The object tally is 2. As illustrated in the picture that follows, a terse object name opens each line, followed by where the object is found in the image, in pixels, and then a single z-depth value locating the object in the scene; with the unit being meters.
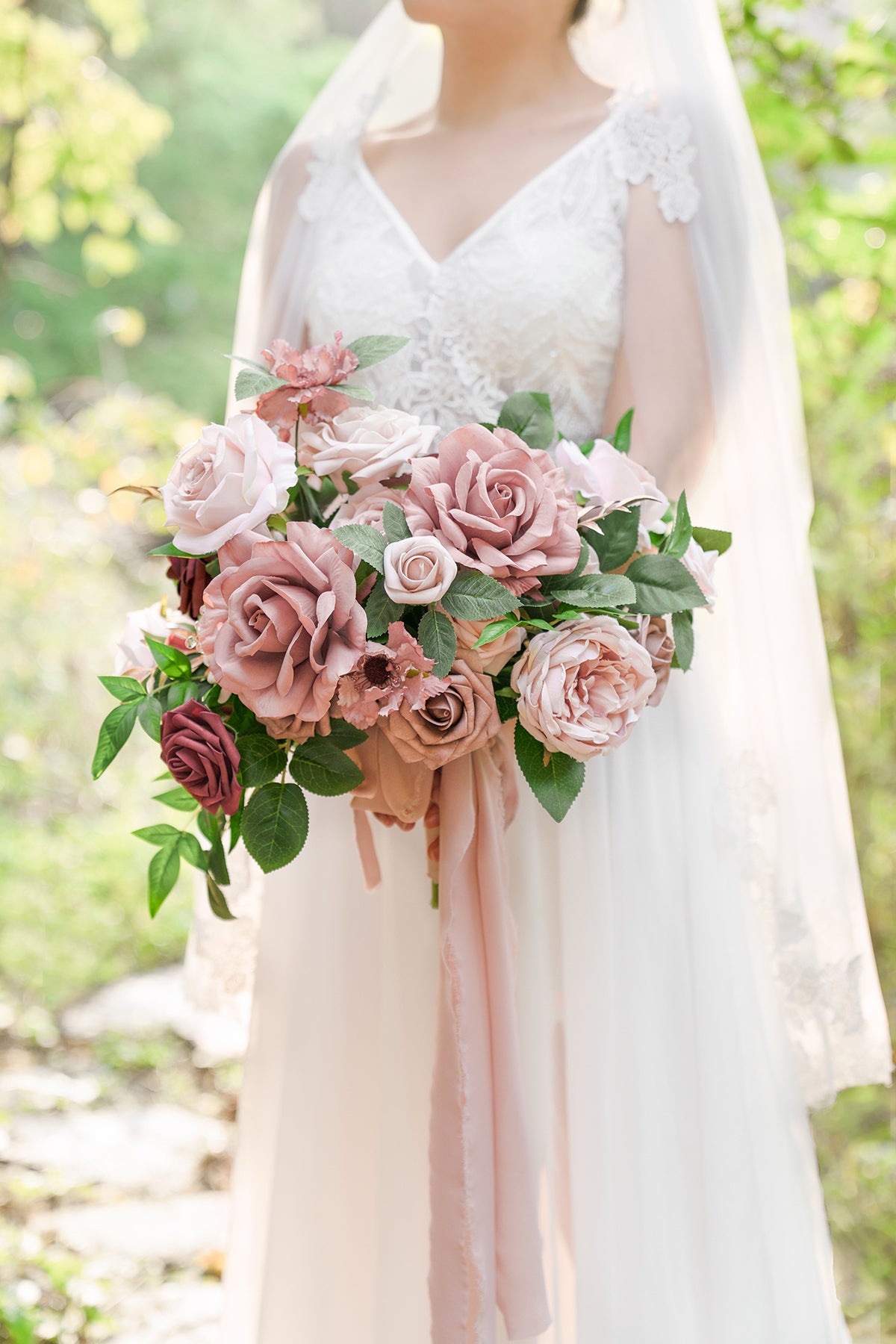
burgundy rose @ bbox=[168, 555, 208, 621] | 1.09
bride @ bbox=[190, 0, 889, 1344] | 1.27
